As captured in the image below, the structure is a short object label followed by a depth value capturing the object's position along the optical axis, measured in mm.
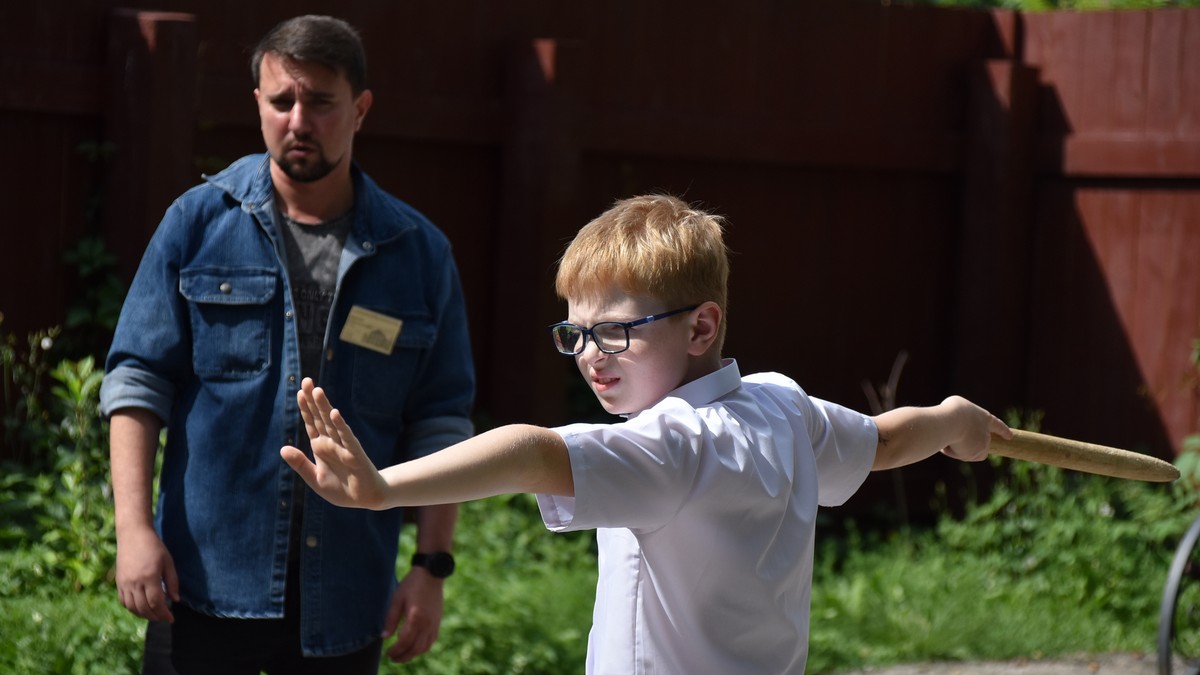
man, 5902
